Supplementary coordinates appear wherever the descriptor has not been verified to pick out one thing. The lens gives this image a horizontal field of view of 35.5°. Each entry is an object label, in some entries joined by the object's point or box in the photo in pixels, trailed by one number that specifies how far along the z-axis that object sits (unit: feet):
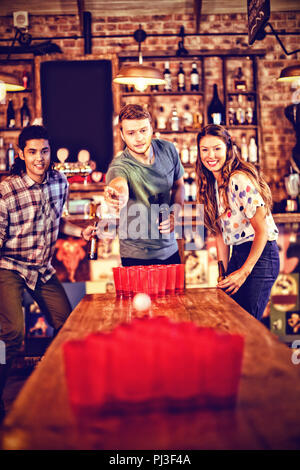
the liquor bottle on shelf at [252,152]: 17.88
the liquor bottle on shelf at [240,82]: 18.03
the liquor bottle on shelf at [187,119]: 17.94
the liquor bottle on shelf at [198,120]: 17.84
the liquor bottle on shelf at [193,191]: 17.49
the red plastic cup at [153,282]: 6.97
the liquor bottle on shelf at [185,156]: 17.74
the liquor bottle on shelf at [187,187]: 17.52
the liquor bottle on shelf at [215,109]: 17.78
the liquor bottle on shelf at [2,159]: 17.80
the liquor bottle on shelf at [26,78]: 17.90
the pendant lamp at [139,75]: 12.31
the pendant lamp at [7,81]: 12.50
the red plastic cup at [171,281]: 7.21
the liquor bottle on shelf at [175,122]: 17.69
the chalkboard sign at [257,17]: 10.54
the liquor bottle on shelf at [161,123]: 17.63
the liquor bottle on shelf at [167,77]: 17.72
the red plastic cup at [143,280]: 6.92
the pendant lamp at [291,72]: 13.84
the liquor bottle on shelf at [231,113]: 17.76
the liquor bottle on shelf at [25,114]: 17.83
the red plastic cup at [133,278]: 6.95
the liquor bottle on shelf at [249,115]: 17.90
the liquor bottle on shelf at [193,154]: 17.80
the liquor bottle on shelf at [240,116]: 17.87
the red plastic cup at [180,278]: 7.29
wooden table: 2.79
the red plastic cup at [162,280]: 7.06
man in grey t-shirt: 8.57
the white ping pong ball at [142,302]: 6.04
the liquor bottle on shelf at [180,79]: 17.78
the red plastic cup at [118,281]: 7.06
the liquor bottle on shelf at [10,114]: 18.04
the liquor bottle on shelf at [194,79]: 17.83
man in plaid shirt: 9.07
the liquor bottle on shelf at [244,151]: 17.92
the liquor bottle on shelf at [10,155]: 17.78
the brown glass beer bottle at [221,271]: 8.14
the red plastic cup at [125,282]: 6.98
